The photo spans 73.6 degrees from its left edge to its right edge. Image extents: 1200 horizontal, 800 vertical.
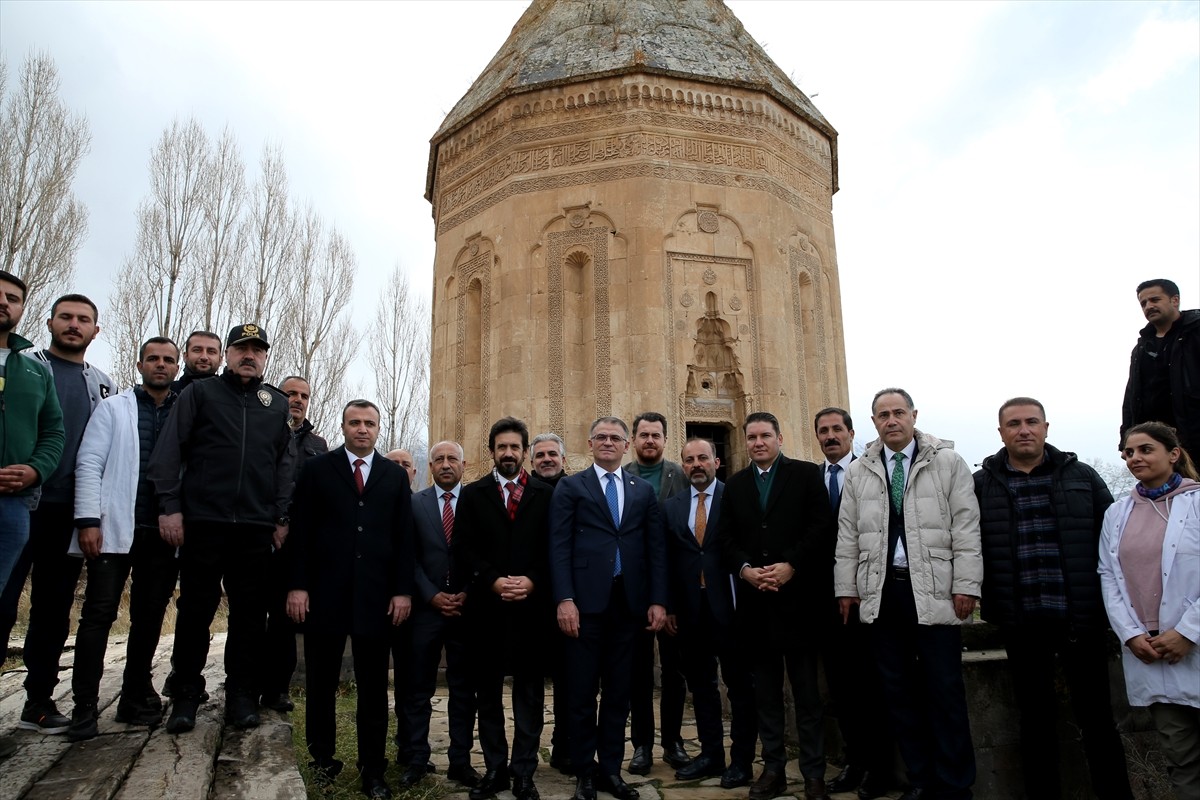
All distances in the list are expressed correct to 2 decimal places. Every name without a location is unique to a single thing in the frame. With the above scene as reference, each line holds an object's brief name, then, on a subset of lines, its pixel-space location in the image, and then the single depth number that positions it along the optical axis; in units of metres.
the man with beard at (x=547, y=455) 4.84
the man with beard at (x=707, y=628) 4.54
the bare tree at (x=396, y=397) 22.72
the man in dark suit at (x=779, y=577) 4.18
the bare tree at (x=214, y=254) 16.97
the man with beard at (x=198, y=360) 4.52
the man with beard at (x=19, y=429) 3.46
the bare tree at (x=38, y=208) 14.26
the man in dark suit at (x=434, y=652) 4.24
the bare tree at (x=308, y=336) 18.89
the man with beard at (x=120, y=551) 3.75
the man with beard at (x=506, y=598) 4.18
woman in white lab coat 3.41
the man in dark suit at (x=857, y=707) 4.29
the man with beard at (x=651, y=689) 4.73
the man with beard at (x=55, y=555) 3.80
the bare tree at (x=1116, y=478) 20.52
